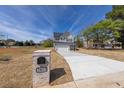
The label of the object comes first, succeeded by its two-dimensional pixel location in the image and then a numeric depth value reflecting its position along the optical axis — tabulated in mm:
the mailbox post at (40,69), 2143
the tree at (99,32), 11722
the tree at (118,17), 10839
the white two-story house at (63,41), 11853
